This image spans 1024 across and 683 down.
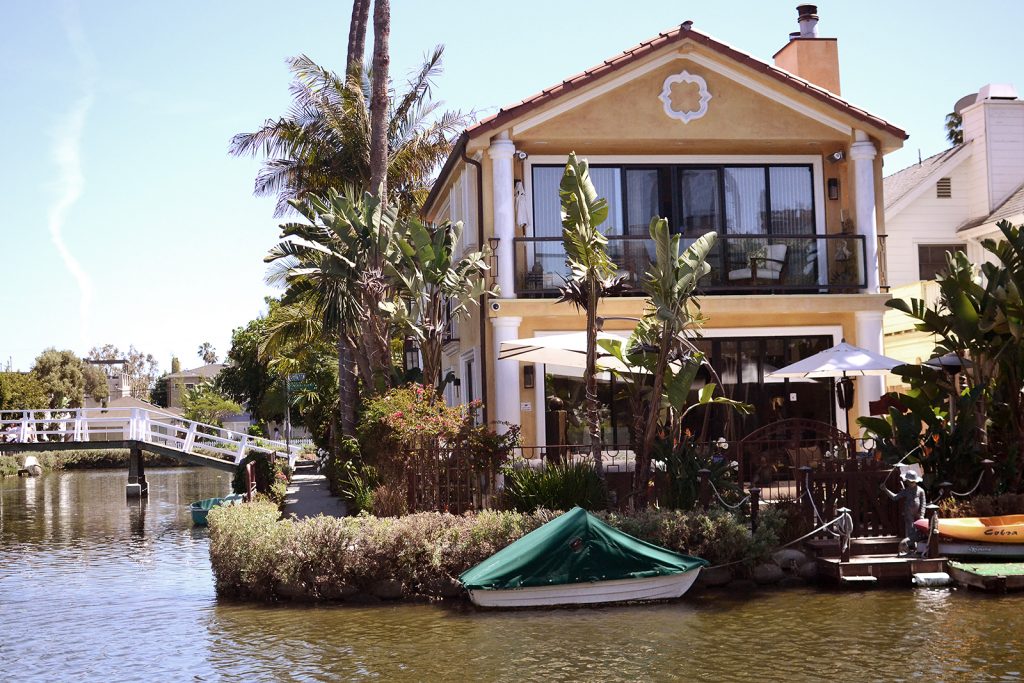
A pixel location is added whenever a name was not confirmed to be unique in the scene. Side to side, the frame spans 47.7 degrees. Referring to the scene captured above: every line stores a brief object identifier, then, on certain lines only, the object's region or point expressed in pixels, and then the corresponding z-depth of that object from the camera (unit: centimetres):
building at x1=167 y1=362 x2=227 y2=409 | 11412
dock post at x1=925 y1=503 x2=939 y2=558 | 1495
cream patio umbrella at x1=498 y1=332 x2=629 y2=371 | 1869
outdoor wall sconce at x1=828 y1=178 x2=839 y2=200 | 2353
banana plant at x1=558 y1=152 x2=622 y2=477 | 1770
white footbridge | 3603
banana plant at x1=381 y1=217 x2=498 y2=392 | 2075
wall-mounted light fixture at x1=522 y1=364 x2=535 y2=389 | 2194
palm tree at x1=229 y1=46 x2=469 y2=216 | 3005
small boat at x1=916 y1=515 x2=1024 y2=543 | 1508
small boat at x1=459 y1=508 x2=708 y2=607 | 1393
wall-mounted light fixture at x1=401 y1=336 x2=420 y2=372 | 3036
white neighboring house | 3003
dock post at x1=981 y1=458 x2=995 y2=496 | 1664
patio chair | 2262
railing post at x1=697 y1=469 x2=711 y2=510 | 1612
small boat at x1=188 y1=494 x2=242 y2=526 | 2866
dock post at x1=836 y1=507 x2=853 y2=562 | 1473
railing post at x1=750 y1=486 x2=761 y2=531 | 1525
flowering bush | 1709
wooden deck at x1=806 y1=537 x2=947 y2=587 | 1472
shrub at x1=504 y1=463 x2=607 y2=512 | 1664
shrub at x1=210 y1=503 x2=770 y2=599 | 1491
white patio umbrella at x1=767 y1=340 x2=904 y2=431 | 1906
